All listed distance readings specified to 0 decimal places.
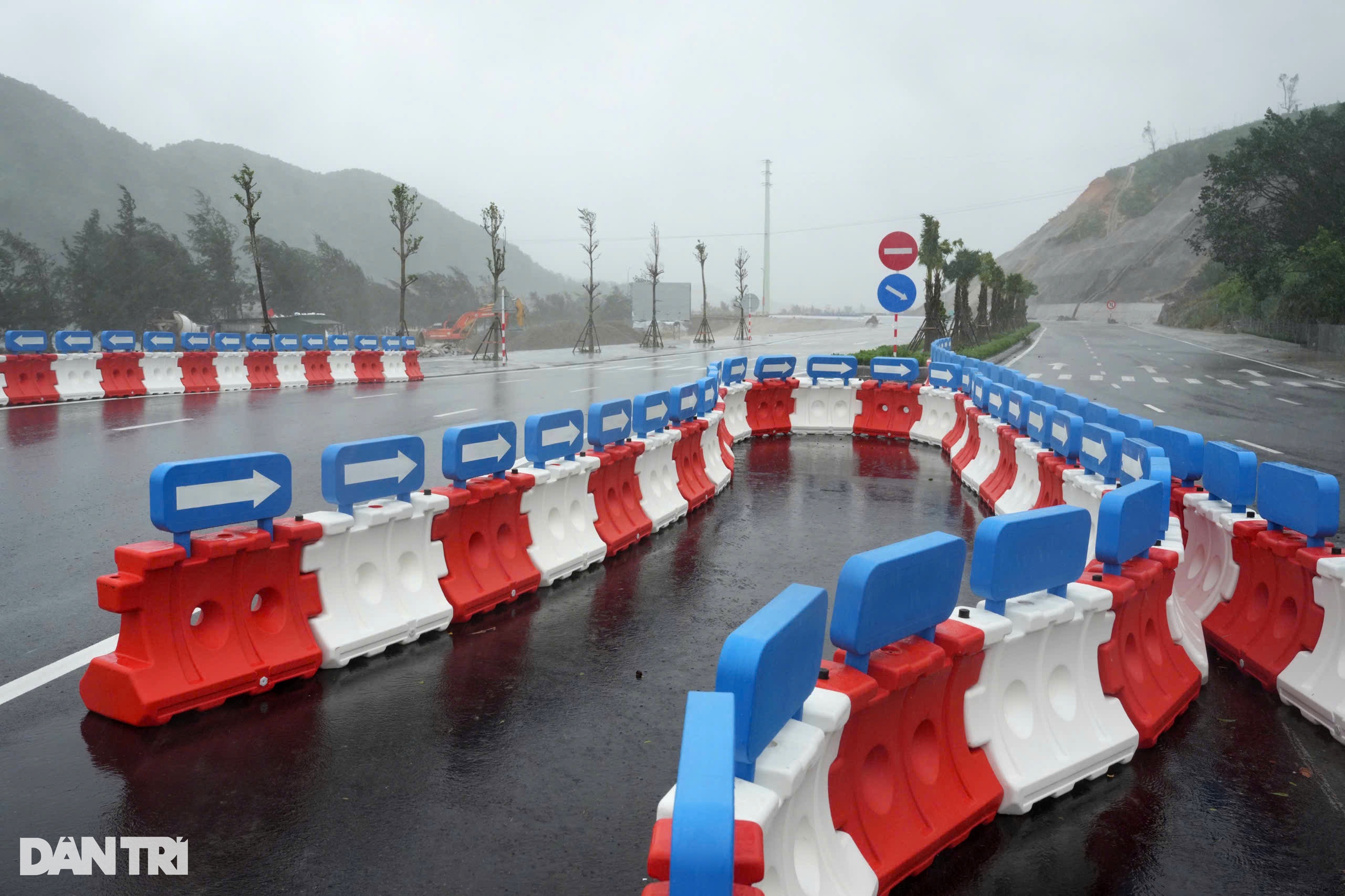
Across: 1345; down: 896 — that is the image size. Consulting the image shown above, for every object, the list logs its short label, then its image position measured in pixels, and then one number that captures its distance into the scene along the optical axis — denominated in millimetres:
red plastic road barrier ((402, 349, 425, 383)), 31141
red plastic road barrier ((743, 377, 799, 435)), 17328
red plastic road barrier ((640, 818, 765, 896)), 2205
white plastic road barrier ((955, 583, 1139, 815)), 4203
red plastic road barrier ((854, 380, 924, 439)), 17359
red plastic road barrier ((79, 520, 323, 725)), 4922
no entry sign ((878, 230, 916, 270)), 17297
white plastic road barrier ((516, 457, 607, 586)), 7625
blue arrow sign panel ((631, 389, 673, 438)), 9719
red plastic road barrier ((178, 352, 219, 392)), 23906
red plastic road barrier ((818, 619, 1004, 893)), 3432
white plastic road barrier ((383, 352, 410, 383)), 30422
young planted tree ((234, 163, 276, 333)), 34656
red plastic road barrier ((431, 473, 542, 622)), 6695
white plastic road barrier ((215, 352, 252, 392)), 24922
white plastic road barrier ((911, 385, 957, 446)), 16750
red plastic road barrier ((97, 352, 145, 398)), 21781
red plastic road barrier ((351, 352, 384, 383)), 29500
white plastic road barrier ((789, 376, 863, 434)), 17672
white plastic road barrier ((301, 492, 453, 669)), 5805
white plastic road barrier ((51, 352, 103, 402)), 20672
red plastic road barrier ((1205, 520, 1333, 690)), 5609
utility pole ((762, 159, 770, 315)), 113375
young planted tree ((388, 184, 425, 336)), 41906
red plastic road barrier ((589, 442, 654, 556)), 8695
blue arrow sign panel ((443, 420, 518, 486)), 6840
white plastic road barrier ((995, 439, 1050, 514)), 9906
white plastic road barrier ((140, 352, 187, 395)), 22953
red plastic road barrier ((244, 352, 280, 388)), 25781
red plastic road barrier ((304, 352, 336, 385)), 27719
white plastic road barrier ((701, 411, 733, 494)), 12008
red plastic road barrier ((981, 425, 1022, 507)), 11031
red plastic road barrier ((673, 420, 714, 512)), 10789
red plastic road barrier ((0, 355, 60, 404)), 19719
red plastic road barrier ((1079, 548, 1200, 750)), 4875
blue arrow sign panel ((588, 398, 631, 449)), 8844
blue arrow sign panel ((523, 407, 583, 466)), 7852
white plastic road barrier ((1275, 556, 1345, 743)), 5176
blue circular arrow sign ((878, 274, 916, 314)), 17000
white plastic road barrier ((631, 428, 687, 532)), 9727
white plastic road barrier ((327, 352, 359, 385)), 28797
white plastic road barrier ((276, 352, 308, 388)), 26766
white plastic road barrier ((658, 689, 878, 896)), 2617
